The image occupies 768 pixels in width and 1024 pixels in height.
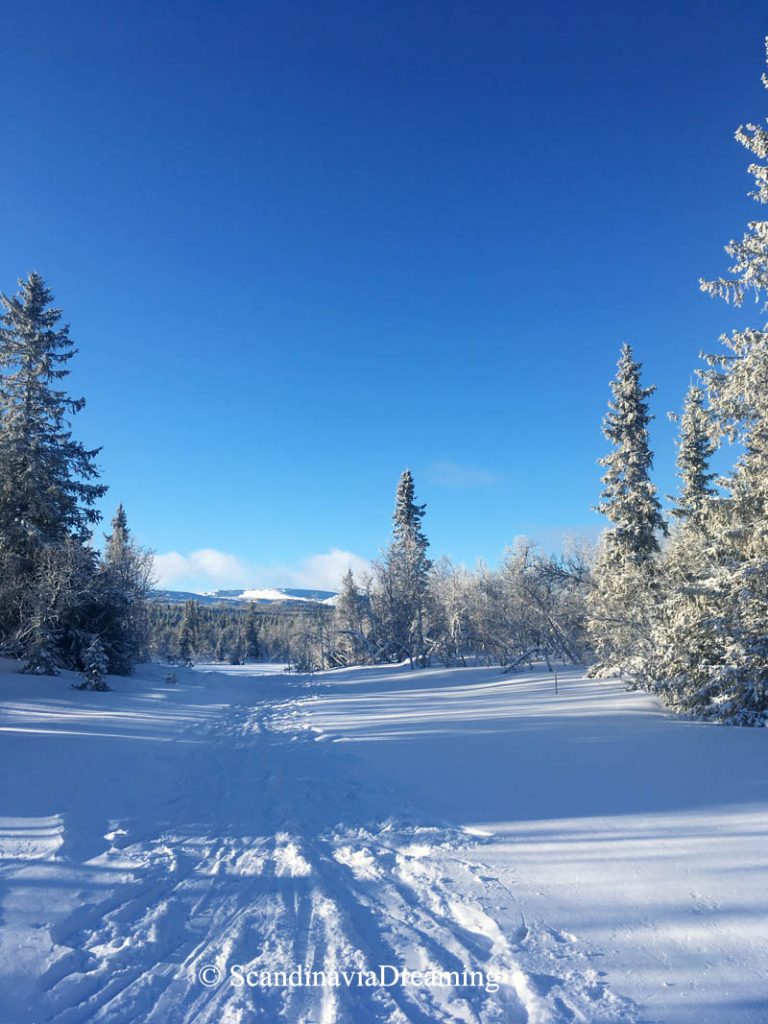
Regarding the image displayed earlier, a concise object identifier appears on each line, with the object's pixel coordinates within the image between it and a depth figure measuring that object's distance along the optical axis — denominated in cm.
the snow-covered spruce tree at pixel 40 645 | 1764
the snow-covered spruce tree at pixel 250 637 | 10389
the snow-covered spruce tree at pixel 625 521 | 1572
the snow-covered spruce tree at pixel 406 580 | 3738
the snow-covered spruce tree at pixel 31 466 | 1888
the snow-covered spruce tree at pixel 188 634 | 8250
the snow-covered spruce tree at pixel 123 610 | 2244
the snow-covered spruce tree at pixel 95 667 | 1756
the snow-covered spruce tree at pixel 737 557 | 940
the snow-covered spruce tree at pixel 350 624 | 4800
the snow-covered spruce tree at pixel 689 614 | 1029
